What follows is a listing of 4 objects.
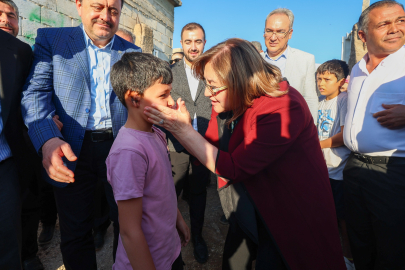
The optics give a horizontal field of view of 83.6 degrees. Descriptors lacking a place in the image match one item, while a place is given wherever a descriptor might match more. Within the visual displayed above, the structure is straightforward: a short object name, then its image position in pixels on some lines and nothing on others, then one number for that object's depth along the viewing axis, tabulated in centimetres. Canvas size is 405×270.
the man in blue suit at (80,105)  171
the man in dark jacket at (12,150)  147
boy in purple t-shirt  114
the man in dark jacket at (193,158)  278
